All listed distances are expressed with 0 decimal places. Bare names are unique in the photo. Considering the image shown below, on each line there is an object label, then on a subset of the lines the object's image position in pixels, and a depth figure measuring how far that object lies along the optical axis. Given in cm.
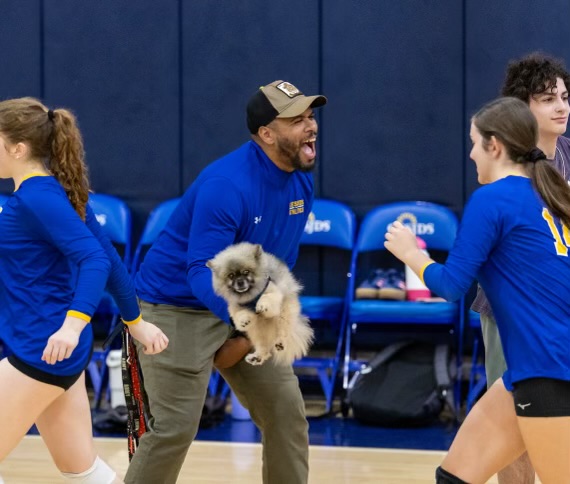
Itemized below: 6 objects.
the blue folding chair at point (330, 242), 1528
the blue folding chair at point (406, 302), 1468
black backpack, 1420
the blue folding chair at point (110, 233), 1603
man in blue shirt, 837
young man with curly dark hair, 892
